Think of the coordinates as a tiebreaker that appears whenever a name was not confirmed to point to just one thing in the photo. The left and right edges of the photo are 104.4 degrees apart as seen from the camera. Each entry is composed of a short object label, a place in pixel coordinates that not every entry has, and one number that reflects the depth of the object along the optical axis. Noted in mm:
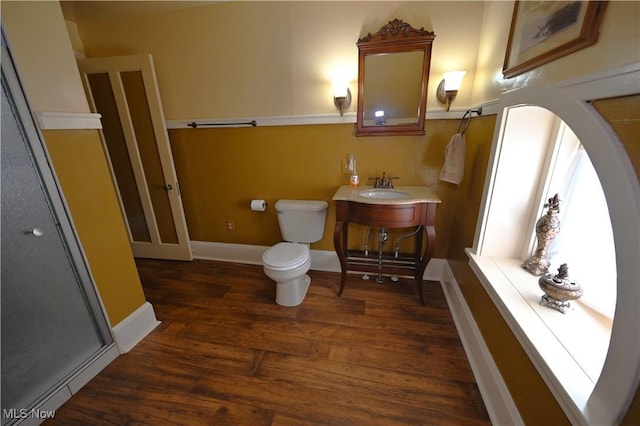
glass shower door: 1078
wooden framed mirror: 1728
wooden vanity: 1689
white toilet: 1832
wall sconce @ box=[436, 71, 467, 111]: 1678
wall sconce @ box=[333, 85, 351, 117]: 1858
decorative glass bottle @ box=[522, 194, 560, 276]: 1193
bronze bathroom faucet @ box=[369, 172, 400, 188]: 2006
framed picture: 762
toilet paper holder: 2301
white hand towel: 1706
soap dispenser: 2025
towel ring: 1710
